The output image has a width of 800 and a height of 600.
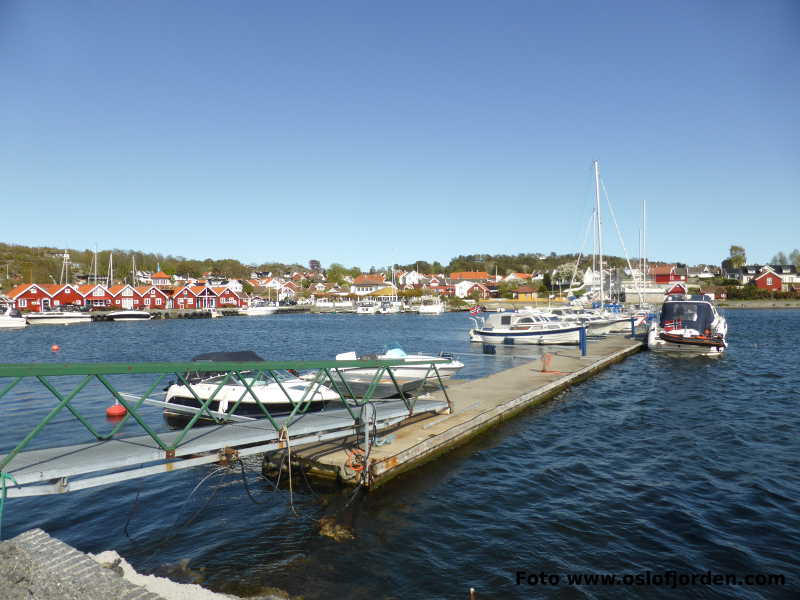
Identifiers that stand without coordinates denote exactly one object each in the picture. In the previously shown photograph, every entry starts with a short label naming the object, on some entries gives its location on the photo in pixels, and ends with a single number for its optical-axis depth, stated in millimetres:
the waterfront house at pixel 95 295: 96750
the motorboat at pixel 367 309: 109775
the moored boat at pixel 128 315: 86275
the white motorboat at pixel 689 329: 32469
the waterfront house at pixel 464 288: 145375
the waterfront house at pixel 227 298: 116000
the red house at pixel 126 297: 99688
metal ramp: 6871
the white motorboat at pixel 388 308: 111238
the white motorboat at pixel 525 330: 38531
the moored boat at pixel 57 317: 80125
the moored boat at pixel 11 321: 70938
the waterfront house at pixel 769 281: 117750
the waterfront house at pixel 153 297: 102062
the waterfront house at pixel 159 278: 128000
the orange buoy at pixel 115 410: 17875
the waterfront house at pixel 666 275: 122500
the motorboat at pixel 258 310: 109000
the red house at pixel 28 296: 89438
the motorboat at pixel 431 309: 104562
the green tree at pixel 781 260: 165000
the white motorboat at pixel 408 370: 19839
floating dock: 10883
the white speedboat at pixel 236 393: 16406
